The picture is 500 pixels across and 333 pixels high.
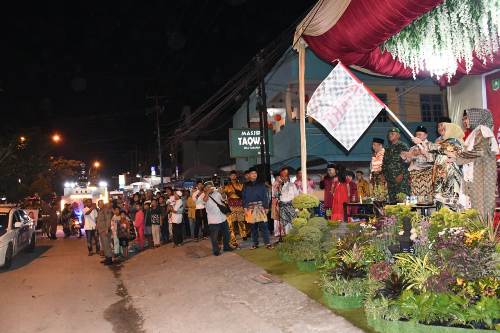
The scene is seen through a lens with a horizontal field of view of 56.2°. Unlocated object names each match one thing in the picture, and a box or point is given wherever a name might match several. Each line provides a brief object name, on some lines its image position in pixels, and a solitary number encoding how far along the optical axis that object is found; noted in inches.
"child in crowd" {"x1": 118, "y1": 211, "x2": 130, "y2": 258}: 563.5
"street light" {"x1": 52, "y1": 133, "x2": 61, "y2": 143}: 1531.5
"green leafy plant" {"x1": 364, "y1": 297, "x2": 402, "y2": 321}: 202.7
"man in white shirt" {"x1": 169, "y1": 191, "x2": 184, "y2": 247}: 607.8
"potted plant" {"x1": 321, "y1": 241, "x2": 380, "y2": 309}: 248.2
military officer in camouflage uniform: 321.4
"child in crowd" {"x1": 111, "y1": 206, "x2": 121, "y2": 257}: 562.3
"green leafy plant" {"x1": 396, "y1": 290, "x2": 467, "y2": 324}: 185.7
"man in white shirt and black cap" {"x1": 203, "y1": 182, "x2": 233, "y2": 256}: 473.1
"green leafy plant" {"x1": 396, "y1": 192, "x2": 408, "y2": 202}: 312.4
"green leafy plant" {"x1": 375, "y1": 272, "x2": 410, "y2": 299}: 206.7
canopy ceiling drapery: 263.4
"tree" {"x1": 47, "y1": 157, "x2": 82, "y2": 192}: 1905.9
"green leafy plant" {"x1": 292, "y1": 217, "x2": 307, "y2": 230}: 365.4
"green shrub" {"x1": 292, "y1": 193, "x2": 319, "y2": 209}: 387.5
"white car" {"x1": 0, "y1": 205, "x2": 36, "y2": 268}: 511.8
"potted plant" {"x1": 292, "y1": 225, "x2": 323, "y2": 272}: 338.0
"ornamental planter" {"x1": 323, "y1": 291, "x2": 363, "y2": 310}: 251.9
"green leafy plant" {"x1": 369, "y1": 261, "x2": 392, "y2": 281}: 218.5
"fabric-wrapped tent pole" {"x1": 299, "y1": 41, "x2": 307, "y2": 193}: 372.2
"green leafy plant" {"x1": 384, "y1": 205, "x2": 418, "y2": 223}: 252.8
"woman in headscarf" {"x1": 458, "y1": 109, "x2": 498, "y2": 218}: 285.3
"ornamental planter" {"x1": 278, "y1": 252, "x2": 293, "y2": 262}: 372.2
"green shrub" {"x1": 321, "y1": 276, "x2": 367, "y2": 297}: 247.9
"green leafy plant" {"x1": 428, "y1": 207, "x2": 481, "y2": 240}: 229.9
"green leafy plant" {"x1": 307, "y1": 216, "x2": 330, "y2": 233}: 352.2
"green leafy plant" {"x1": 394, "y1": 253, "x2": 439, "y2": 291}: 208.8
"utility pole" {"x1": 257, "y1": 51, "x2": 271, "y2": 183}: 671.8
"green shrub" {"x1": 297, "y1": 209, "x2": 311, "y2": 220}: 381.1
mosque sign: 767.1
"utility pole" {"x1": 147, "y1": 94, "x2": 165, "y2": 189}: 1529.7
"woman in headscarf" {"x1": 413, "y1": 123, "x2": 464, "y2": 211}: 291.9
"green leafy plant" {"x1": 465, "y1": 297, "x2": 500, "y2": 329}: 177.6
